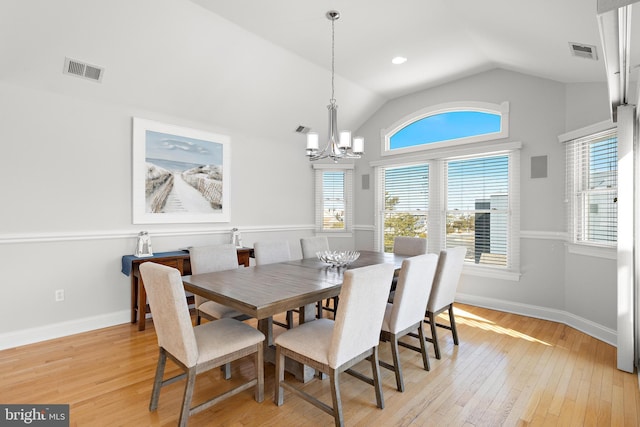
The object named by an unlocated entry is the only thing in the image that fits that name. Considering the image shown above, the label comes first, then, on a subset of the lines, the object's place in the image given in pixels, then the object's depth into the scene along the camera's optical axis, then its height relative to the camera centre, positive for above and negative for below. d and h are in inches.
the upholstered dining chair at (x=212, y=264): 110.6 -19.2
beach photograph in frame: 151.7 +20.3
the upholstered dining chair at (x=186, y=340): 72.1 -31.8
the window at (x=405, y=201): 204.4 +7.8
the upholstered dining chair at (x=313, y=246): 155.6 -16.1
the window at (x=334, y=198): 233.8 +11.2
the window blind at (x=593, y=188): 130.4 +10.7
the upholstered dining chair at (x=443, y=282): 112.4 -24.9
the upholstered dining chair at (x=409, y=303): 91.5 -26.9
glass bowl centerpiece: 119.4 -17.0
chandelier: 120.7 +26.8
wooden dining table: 78.5 -20.8
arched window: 173.2 +51.4
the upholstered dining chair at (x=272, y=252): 135.9 -16.8
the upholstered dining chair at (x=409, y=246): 157.5 -16.5
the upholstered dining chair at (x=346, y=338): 73.4 -31.7
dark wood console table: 137.7 -25.2
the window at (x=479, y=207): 171.8 +3.2
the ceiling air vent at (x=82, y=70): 122.3 +56.5
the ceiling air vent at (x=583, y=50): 107.8 +56.1
